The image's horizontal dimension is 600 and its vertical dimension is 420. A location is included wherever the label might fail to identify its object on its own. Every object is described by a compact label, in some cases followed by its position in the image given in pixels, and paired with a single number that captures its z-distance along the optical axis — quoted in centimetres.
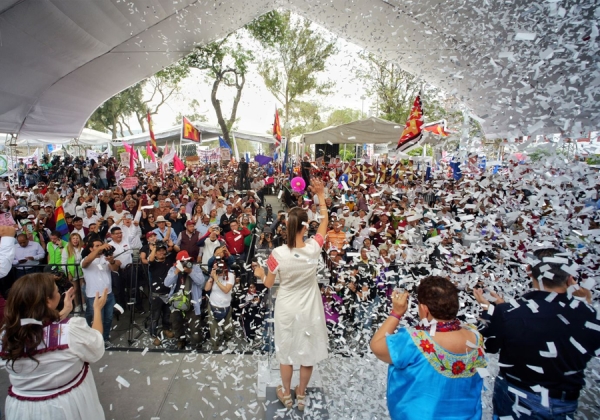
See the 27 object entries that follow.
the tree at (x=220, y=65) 1906
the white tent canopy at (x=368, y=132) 1215
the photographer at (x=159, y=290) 501
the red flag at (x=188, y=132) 1242
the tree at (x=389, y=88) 2212
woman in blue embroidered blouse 181
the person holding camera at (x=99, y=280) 467
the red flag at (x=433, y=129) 918
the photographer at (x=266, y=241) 596
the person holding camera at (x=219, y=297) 480
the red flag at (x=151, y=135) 1356
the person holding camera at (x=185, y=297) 488
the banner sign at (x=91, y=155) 2416
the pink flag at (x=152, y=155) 1419
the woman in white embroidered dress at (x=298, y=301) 268
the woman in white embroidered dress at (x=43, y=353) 189
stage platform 313
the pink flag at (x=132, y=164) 1214
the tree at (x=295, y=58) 2225
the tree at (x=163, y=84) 2088
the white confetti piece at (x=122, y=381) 371
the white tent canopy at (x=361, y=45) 313
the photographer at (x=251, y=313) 486
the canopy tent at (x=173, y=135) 2066
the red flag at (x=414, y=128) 789
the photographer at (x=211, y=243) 564
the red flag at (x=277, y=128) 1401
